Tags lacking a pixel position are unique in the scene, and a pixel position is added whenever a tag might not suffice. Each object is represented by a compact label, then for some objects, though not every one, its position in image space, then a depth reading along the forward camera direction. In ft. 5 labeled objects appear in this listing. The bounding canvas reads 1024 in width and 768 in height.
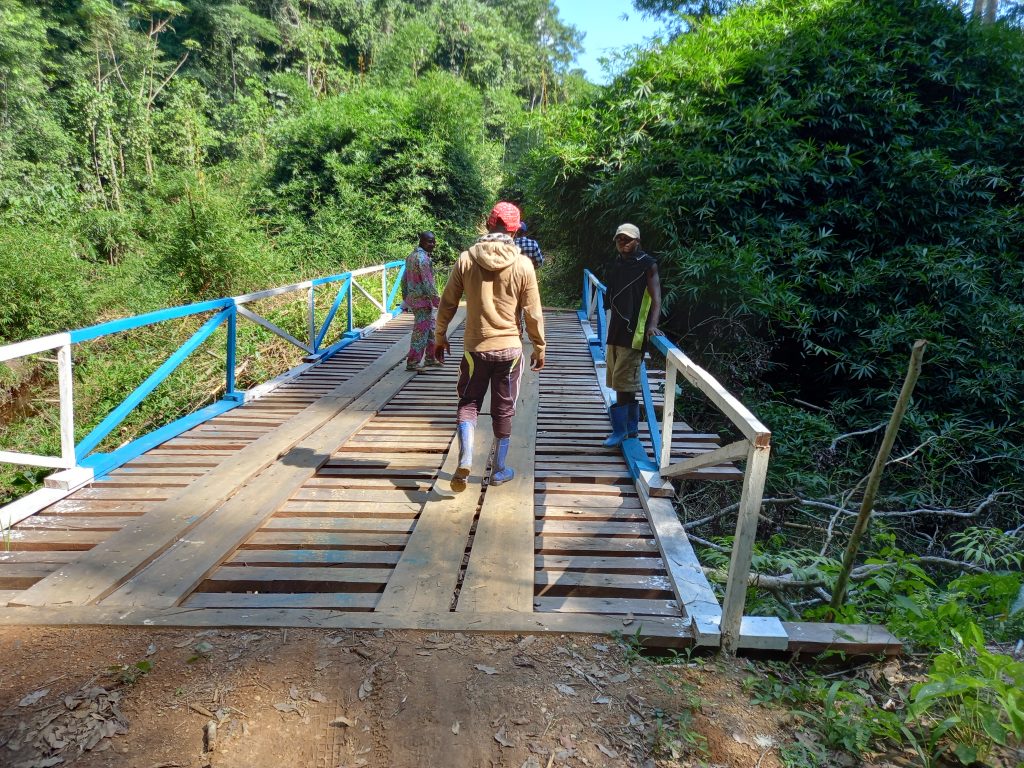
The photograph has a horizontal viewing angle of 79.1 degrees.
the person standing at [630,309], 13.37
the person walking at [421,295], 21.99
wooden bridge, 7.95
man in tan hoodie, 11.52
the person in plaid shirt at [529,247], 21.03
